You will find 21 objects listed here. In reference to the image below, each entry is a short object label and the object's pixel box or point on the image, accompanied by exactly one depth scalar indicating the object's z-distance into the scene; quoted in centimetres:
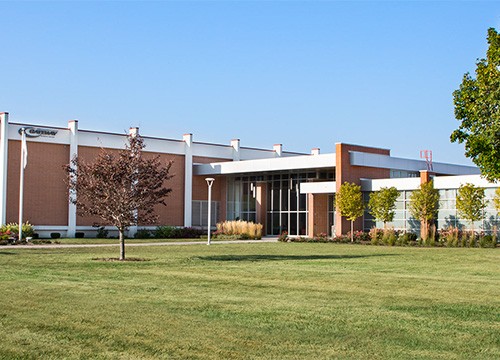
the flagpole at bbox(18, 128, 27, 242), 3750
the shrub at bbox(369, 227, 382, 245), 4022
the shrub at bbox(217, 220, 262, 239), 4869
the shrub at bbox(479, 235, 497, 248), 3603
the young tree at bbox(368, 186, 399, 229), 4297
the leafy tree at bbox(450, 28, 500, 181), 2016
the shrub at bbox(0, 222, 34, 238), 4024
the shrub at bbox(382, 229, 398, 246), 3944
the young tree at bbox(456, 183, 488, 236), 3900
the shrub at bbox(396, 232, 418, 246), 3938
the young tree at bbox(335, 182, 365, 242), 4412
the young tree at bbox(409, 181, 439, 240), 4141
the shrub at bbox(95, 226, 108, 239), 4812
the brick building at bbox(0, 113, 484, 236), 4603
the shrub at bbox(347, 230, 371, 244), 4323
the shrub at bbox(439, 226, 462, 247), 3747
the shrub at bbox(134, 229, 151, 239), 4991
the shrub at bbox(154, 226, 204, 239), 5075
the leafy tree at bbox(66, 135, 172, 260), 2438
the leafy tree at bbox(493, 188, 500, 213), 3709
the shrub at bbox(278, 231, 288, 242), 4384
